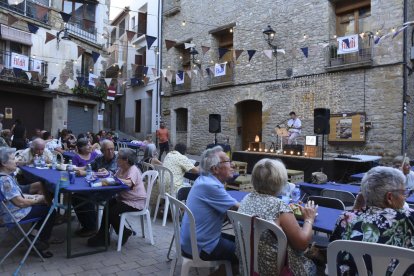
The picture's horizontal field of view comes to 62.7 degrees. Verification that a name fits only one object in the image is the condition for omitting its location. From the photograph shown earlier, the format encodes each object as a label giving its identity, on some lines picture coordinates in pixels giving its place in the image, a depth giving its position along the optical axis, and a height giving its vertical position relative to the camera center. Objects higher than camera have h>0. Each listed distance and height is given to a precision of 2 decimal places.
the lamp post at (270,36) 11.59 +3.63
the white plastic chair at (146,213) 3.70 -0.86
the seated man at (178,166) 4.94 -0.42
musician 10.50 +0.40
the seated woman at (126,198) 3.76 -0.69
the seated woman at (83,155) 5.07 -0.30
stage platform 7.97 -0.61
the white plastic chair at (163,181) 4.81 -0.63
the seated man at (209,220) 2.53 -0.62
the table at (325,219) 2.27 -0.58
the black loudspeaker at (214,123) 10.92 +0.49
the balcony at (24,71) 13.65 +2.61
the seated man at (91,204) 4.20 -0.86
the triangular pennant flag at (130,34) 10.14 +3.06
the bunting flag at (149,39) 10.00 +2.89
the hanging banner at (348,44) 9.12 +2.64
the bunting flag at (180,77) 14.38 +2.58
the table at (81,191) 3.31 -0.57
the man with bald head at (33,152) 5.14 -0.27
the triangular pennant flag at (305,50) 10.07 +2.67
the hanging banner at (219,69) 12.59 +2.58
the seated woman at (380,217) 1.73 -0.40
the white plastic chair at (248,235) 1.93 -0.57
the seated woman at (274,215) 1.99 -0.46
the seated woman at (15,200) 3.07 -0.62
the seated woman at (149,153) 8.18 -0.39
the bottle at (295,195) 3.17 -0.52
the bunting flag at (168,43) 11.05 +3.07
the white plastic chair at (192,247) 2.46 -0.81
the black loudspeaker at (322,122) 8.11 +0.44
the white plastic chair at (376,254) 1.45 -0.50
